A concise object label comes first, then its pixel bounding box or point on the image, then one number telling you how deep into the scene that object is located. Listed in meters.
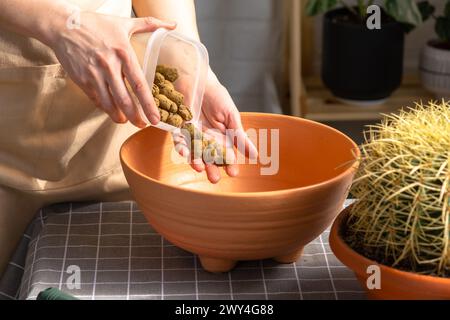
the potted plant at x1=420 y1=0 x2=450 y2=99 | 2.69
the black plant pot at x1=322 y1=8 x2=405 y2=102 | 2.60
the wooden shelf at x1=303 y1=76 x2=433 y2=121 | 2.74
